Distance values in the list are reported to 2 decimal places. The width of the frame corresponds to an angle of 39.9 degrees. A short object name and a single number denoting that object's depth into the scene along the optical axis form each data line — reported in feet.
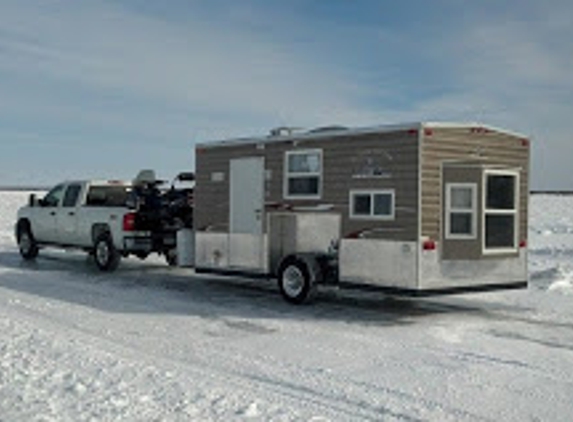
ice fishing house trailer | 33.73
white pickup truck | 51.06
